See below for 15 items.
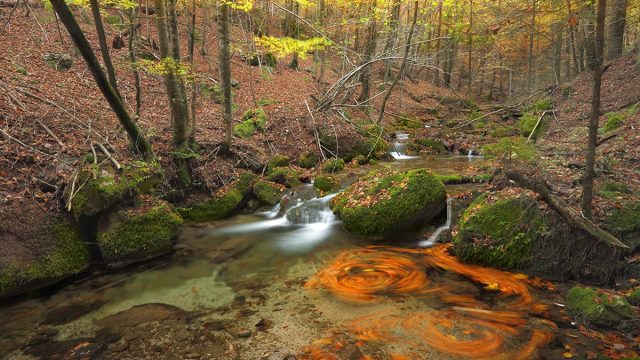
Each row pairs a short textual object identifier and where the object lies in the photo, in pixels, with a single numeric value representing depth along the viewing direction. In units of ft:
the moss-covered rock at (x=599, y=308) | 16.44
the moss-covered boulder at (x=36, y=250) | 20.85
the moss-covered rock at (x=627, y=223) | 20.02
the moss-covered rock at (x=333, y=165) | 45.89
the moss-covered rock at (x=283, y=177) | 40.22
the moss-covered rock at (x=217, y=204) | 33.65
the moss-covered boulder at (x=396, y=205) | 28.96
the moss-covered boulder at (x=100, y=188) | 24.35
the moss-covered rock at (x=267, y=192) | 37.37
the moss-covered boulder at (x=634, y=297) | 17.37
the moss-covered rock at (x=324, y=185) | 38.32
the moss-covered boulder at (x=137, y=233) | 25.00
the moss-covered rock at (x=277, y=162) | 41.91
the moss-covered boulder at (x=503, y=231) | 21.97
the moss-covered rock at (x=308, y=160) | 46.45
